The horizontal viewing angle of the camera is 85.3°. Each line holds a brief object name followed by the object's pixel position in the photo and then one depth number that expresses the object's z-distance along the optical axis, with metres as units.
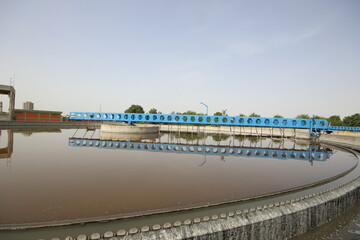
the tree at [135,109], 101.94
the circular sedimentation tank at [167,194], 6.51
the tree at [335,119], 97.89
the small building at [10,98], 45.81
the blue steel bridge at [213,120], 39.25
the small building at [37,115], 53.41
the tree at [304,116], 94.72
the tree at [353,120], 88.62
